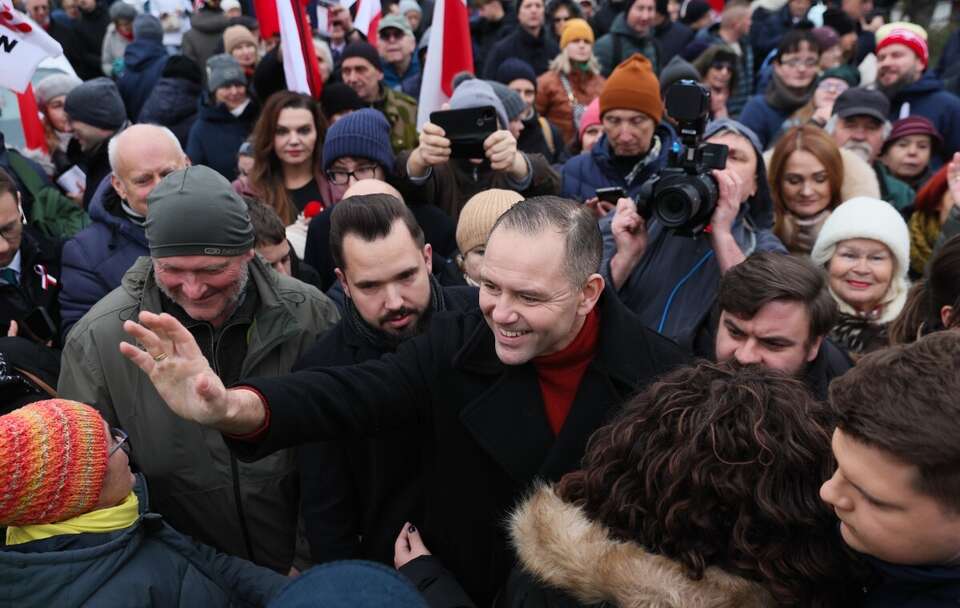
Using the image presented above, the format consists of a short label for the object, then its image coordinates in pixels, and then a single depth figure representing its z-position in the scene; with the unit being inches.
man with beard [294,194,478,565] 101.7
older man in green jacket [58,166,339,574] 105.7
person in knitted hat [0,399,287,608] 75.5
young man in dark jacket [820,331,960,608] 54.7
